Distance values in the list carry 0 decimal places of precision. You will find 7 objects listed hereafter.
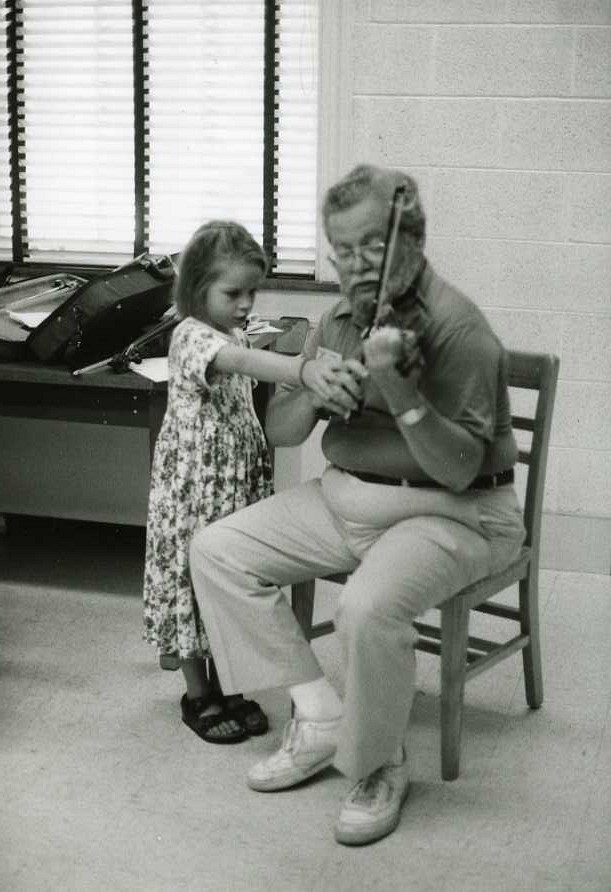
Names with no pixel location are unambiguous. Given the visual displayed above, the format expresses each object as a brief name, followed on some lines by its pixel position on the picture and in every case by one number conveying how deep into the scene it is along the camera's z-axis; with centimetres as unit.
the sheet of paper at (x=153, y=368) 284
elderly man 206
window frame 344
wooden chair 228
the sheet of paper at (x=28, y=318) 310
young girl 233
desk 373
